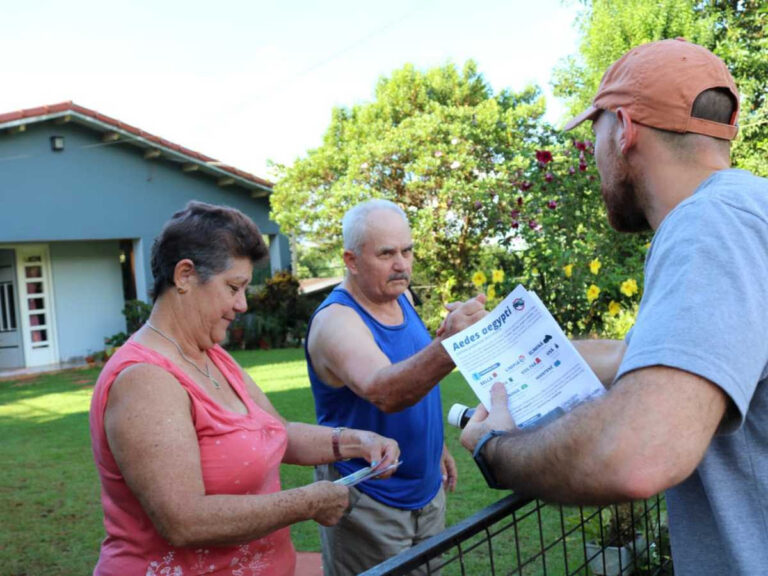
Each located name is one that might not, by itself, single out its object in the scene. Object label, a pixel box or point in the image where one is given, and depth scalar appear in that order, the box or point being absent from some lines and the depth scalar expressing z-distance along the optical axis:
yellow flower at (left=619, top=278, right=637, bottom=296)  6.87
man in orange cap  1.03
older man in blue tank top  2.70
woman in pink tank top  1.87
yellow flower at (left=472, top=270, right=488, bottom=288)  7.92
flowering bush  7.43
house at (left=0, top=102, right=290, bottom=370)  15.56
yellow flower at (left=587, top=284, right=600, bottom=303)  7.02
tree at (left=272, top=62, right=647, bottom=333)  7.73
